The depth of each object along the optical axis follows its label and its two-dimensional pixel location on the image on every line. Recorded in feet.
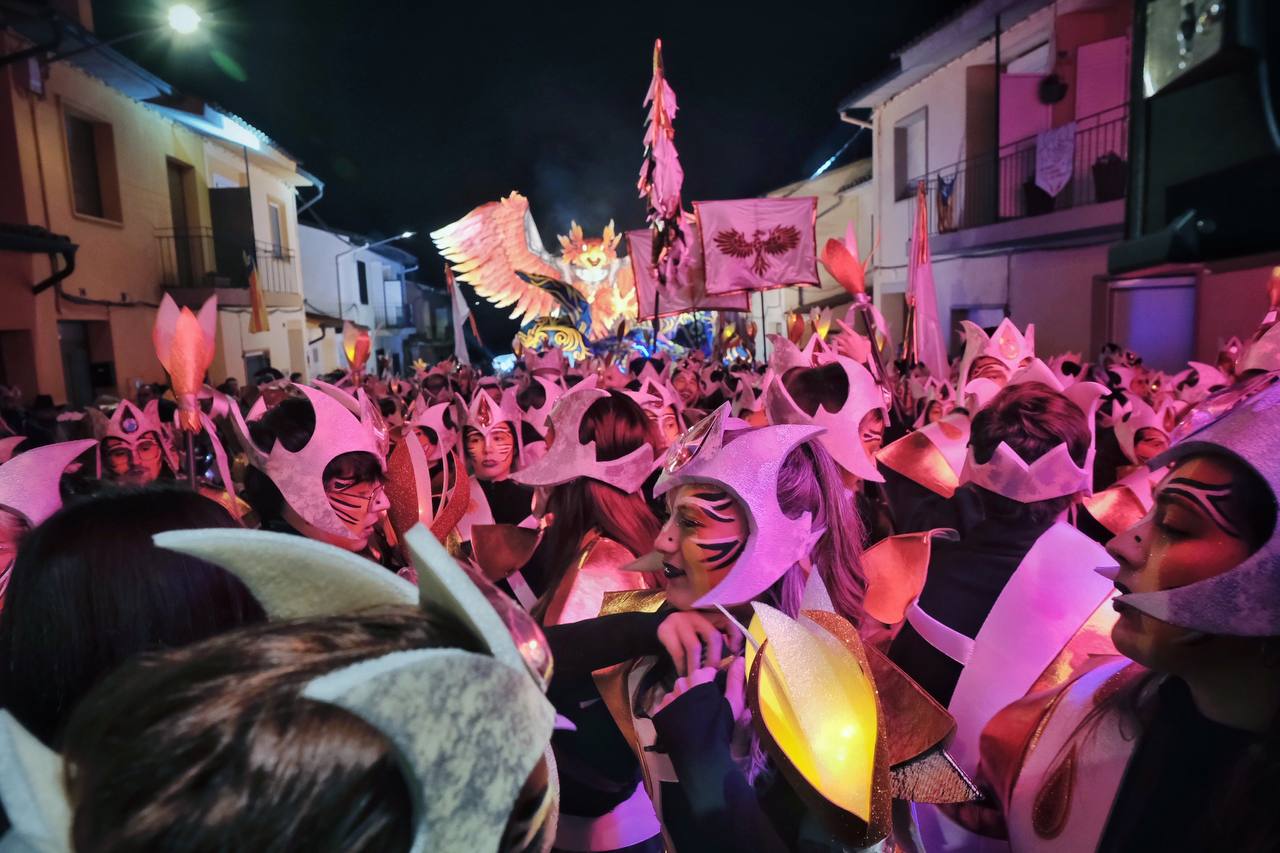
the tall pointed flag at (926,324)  22.61
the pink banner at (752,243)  37.93
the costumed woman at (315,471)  9.18
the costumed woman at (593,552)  7.45
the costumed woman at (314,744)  2.32
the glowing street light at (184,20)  27.73
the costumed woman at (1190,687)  4.18
